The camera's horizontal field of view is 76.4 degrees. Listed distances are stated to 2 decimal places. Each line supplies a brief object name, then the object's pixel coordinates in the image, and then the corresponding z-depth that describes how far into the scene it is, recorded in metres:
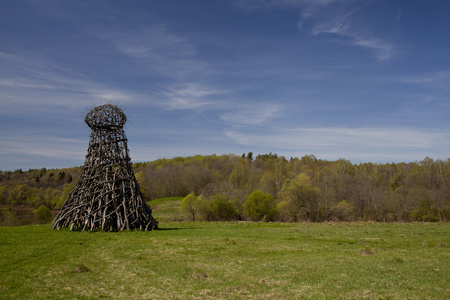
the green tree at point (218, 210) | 50.62
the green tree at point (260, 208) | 50.00
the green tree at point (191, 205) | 50.38
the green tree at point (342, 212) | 50.62
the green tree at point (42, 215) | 47.31
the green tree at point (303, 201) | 51.28
